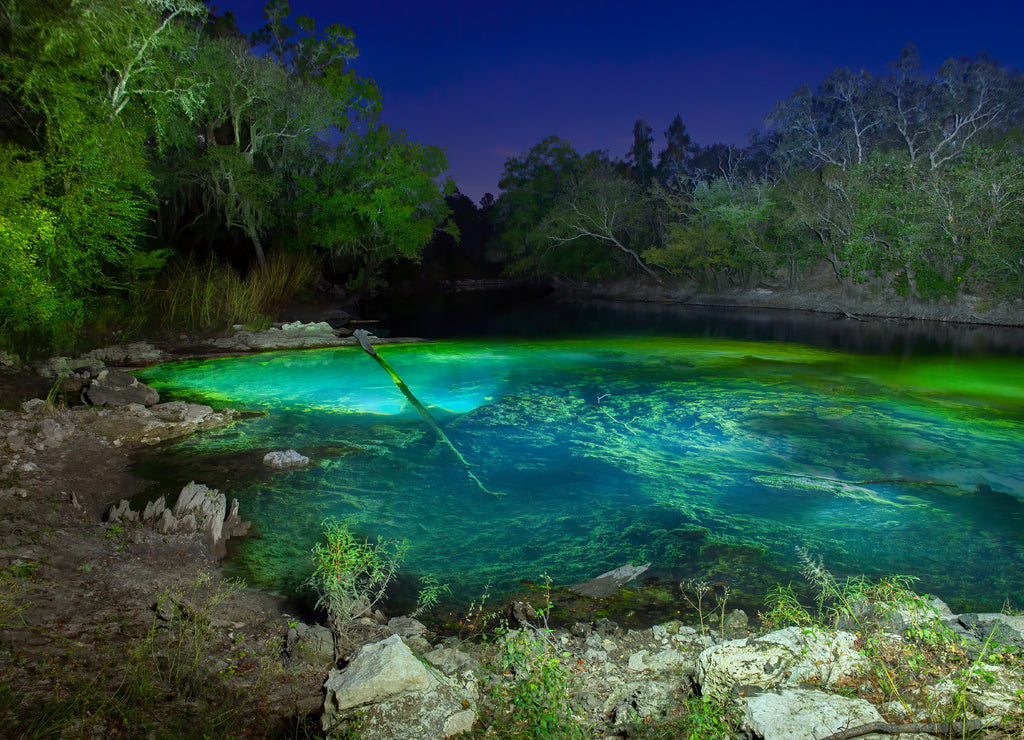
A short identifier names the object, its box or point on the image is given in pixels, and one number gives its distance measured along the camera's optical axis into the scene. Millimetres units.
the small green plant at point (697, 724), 2834
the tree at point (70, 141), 10086
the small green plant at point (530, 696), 2902
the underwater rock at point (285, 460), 7590
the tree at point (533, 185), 48406
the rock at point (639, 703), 3094
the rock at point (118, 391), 9250
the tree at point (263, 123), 20625
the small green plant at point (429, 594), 4676
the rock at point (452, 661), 3520
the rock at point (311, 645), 3639
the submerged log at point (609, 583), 4938
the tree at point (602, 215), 38062
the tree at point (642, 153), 55875
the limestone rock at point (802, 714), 2775
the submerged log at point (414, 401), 7906
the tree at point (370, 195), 25672
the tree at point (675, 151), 54894
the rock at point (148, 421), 8266
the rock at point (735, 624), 4156
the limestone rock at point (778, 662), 3227
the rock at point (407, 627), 4082
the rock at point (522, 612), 4395
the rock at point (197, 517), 5480
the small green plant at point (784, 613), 3986
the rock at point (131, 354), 13783
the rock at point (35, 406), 8141
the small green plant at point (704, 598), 4437
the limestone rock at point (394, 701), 2934
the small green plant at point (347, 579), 3936
